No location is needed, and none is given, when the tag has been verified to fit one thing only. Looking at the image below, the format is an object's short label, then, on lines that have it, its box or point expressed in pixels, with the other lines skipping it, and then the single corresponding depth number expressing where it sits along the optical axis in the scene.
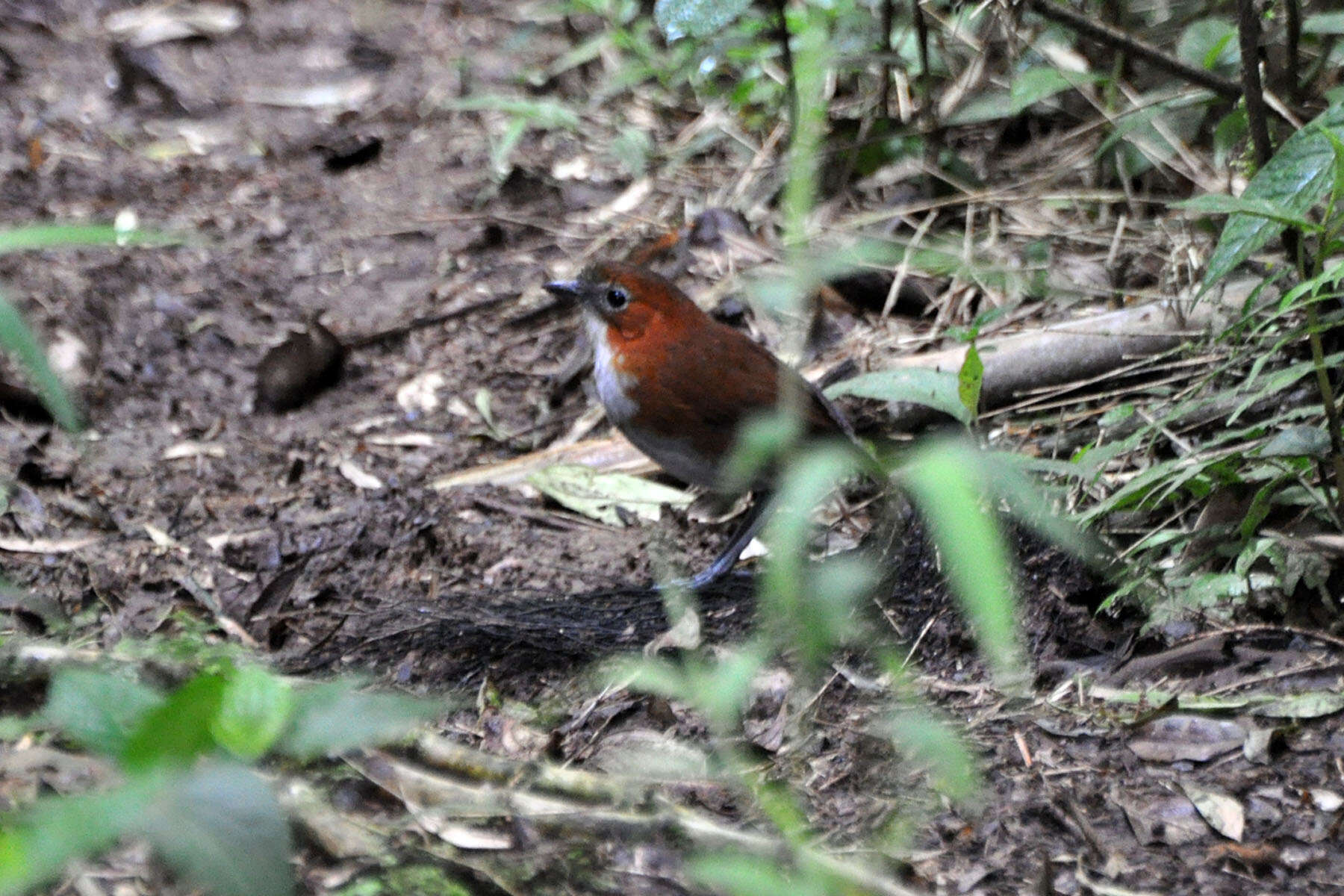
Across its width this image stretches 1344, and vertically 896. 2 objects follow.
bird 8.47
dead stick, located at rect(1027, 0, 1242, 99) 8.09
